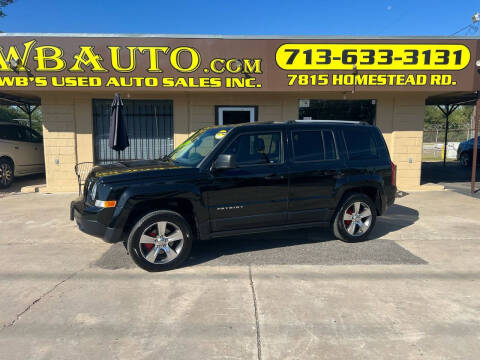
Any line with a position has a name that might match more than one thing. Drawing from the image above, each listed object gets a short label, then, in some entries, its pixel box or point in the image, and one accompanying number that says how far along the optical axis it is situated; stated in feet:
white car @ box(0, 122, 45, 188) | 33.53
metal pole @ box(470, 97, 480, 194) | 27.84
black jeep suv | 12.99
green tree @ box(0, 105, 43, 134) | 76.60
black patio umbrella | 23.29
